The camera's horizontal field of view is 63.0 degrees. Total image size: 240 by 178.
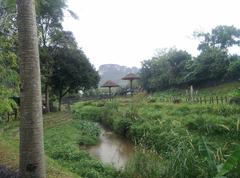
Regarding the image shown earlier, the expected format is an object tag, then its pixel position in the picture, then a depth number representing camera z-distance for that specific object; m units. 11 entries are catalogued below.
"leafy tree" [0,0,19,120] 5.95
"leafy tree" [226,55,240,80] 21.08
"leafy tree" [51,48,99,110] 17.88
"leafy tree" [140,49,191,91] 25.82
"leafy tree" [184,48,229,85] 22.51
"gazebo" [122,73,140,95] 24.26
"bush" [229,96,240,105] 11.05
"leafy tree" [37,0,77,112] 15.62
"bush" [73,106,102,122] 16.75
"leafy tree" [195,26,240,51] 24.29
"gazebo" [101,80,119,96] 25.71
